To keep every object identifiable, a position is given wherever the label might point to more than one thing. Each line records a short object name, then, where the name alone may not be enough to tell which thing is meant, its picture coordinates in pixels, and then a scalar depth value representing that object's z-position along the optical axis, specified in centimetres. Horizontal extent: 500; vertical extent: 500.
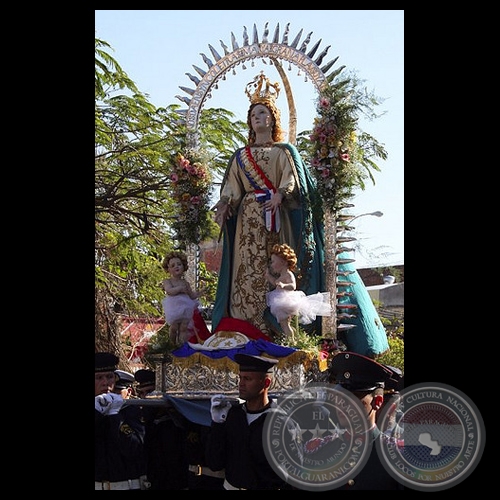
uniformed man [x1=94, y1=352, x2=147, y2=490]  843
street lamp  1148
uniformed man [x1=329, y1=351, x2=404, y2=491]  686
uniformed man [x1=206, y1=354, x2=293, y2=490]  767
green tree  1480
